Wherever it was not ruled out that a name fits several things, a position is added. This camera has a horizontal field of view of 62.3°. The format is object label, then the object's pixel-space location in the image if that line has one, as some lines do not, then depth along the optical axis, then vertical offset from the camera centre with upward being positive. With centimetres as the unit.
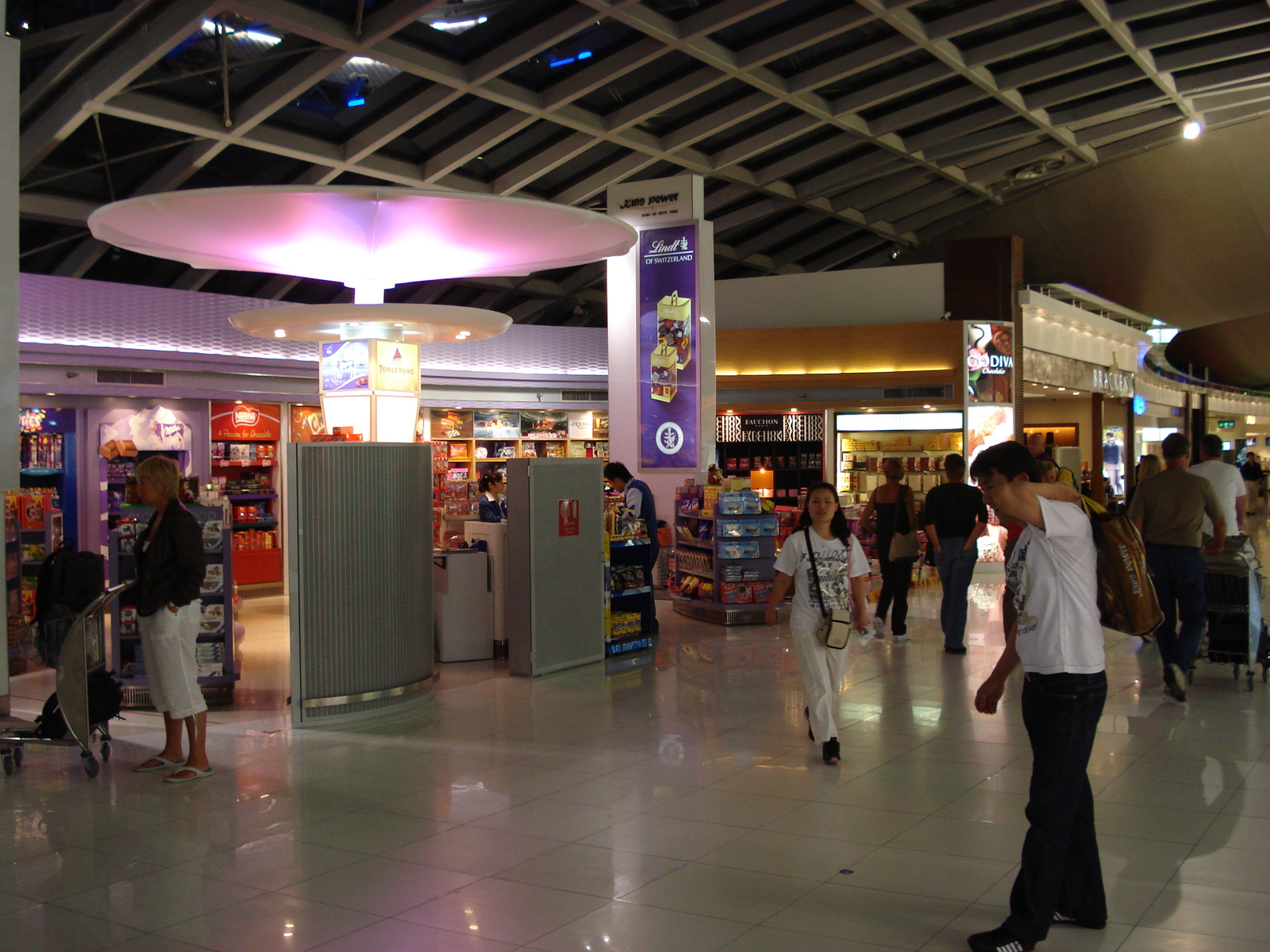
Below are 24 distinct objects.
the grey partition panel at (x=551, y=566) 771 -69
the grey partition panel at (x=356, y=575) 619 -60
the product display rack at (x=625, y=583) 870 -93
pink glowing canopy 689 +182
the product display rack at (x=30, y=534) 862 -46
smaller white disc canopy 844 +132
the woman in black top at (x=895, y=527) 910 -49
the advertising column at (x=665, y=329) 1148 +160
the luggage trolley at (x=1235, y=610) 688 -95
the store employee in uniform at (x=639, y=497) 946 -21
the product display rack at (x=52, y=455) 1136 +28
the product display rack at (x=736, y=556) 1013 -82
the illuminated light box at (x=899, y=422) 1474 +68
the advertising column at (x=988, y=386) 1478 +120
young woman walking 536 -62
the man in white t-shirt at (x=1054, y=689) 312 -67
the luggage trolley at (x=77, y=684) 525 -102
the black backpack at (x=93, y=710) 546 -120
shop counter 854 -106
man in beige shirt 661 -51
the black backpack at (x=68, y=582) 616 -60
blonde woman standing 520 -66
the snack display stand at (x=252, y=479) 1287 -1
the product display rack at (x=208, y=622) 690 -95
